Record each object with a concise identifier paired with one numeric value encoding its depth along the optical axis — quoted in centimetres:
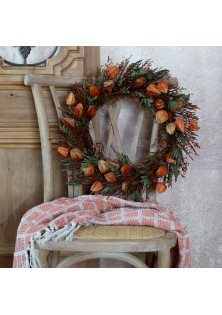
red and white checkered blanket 192
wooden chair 189
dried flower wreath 218
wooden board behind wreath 234
